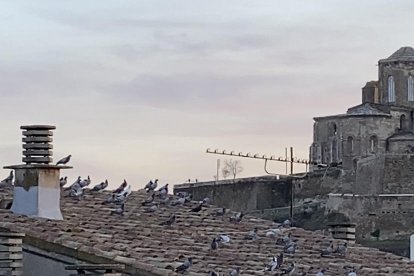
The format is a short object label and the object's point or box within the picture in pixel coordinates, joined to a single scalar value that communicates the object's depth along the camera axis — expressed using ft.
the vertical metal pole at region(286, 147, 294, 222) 244.83
